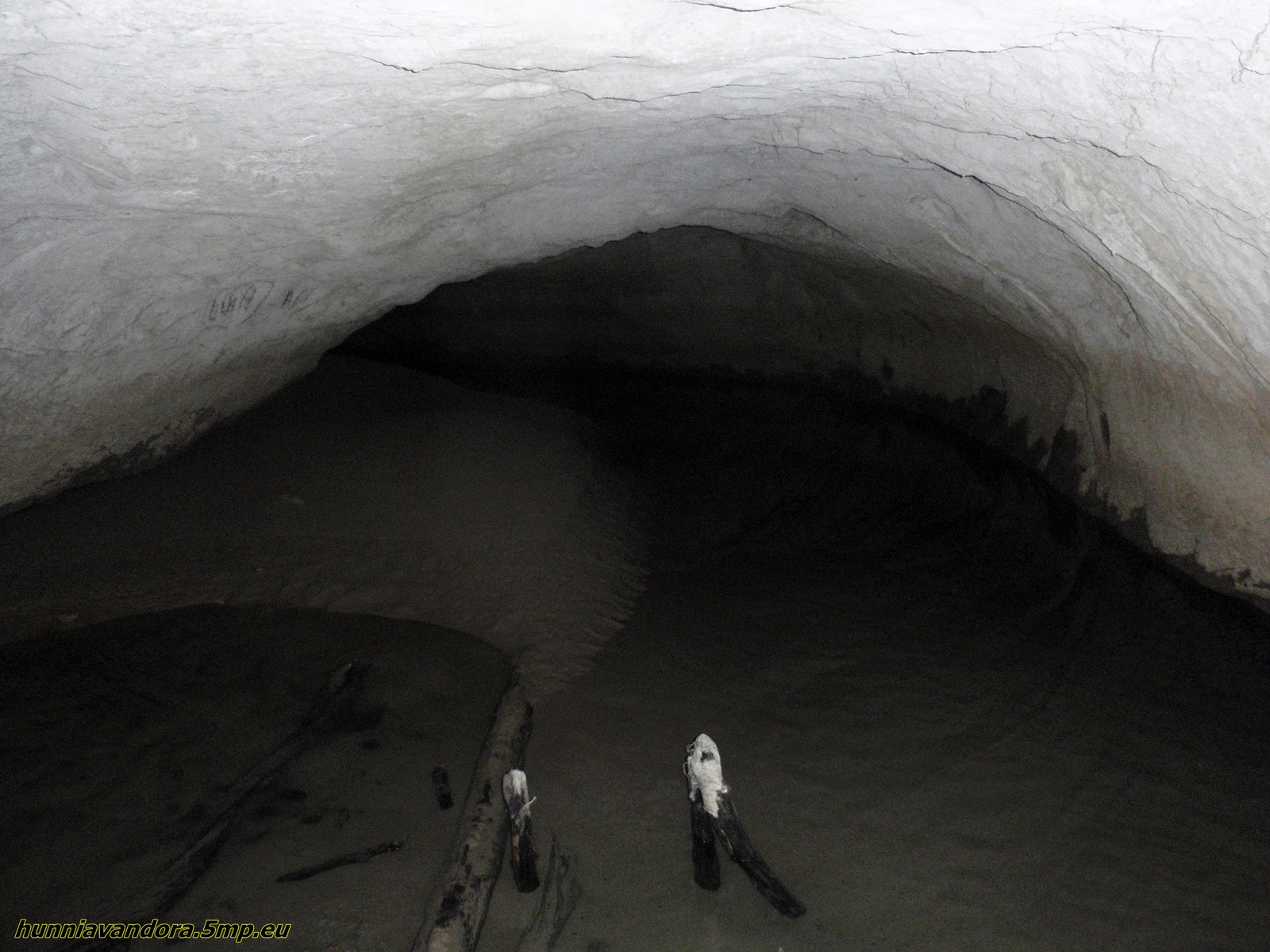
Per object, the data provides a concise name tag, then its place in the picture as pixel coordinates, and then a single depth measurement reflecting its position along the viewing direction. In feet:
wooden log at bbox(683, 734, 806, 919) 11.91
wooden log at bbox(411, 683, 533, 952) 11.00
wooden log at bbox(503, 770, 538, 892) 12.00
